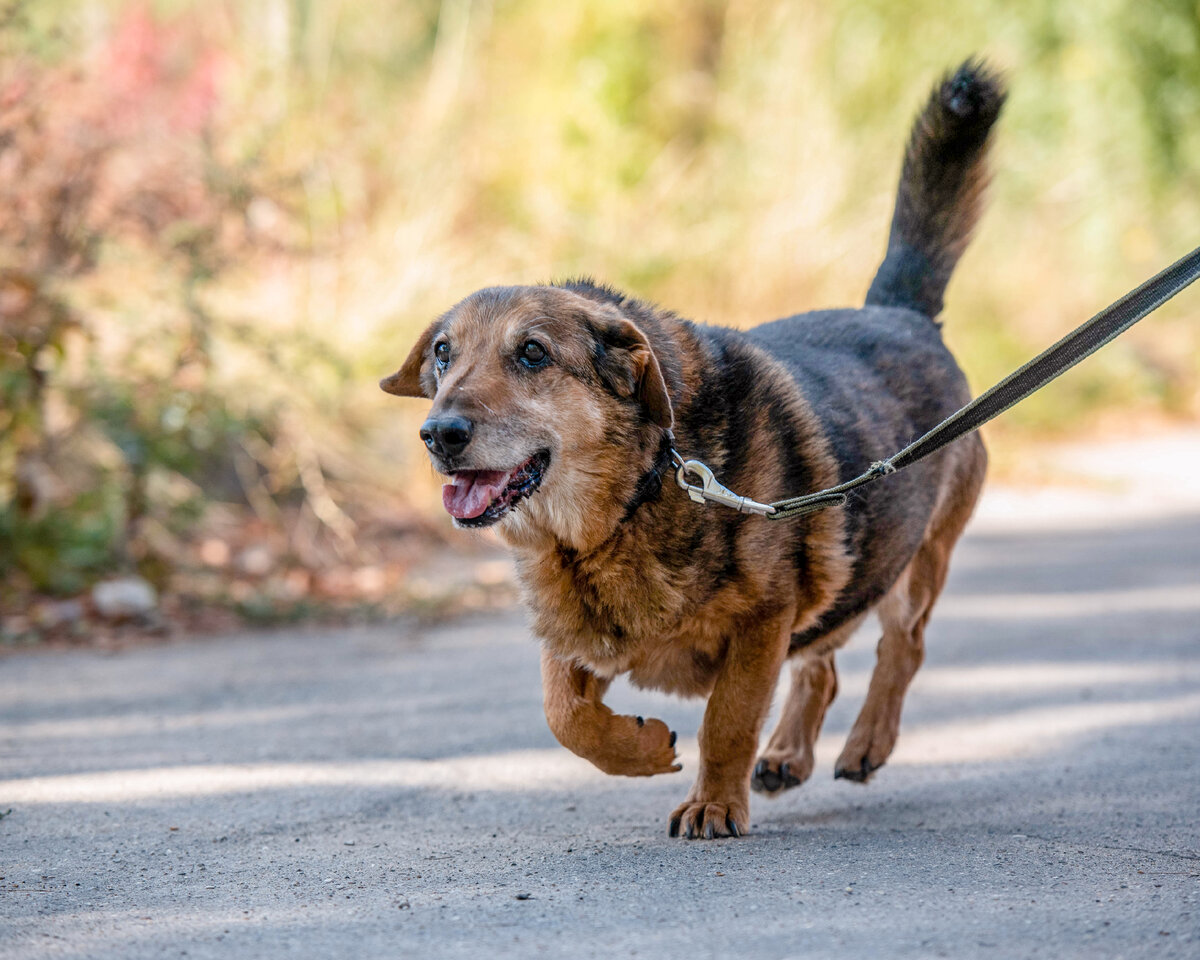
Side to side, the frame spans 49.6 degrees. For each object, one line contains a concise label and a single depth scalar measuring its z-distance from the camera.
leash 3.03
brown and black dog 3.48
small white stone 7.01
